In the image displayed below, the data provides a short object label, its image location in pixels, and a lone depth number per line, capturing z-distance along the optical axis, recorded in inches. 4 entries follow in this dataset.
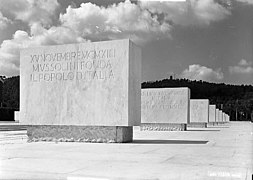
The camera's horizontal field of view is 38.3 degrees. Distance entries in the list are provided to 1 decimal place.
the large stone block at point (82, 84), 538.9
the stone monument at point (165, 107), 1086.4
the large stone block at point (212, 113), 2003.9
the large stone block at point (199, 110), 1523.1
